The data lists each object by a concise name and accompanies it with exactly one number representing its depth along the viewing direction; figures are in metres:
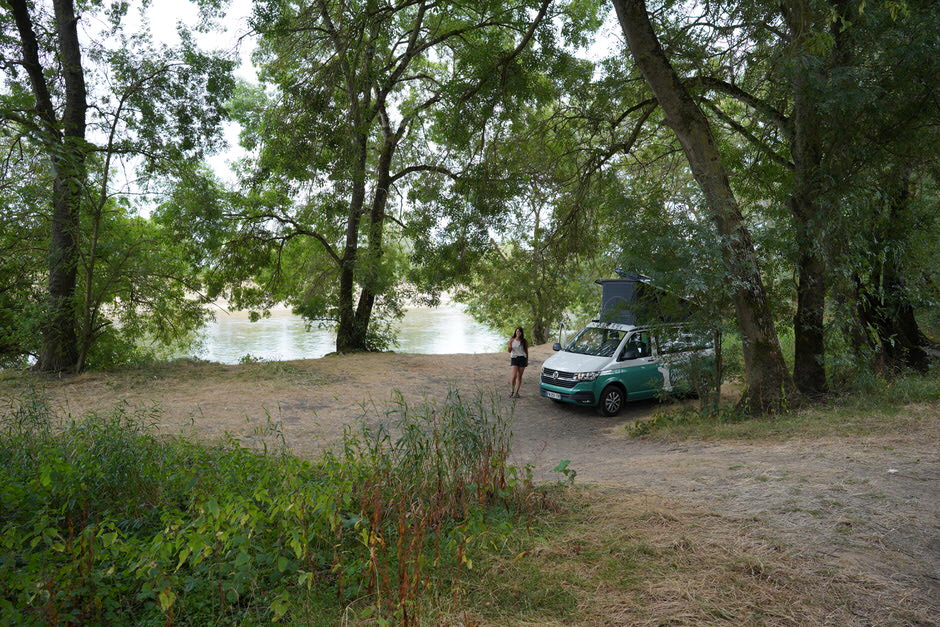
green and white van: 11.44
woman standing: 12.47
